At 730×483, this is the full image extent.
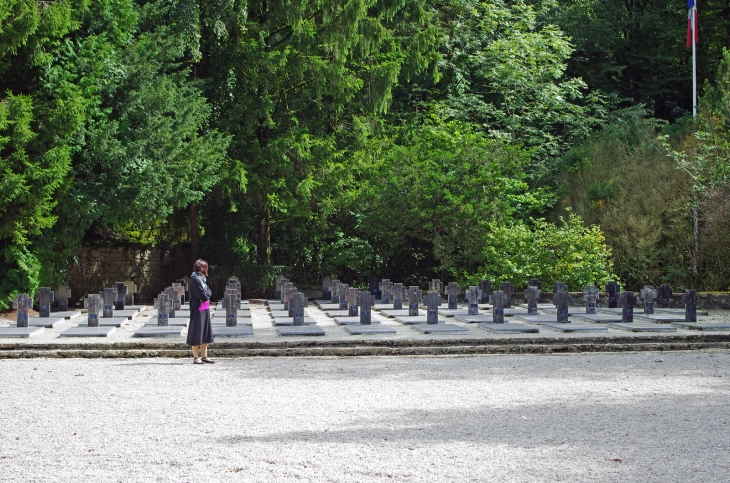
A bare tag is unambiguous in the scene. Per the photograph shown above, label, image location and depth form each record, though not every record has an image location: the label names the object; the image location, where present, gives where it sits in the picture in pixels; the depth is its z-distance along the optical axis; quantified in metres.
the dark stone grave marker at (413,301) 17.91
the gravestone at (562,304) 15.92
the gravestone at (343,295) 20.81
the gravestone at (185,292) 22.25
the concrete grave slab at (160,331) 14.19
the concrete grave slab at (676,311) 18.39
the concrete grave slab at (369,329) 14.55
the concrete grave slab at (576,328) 14.74
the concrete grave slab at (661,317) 16.39
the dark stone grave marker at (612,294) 20.17
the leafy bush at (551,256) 21.84
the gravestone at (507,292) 20.22
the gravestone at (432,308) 16.02
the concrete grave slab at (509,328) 14.48
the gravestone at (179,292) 19.86
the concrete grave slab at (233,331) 14.07
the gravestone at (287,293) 19.30
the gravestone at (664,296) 19.84
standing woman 11.51
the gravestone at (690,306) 16.30
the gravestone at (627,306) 16.03
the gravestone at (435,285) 21.02
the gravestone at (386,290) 22.92
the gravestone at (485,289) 21.70
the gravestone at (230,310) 15.62
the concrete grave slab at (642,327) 14.75
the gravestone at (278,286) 24.78
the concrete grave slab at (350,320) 16.39
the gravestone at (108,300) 17.85
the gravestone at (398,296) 20.38
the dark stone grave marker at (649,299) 17.83
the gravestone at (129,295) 22.02
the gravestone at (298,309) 15.74
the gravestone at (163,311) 15.65
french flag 25.65
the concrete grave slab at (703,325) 15.16
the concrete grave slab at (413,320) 16.56
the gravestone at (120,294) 20.44
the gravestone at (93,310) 15.40
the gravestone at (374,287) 24.45
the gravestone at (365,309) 15.86
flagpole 24.95
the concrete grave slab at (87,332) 14.20
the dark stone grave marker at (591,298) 18.02
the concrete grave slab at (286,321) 16.23
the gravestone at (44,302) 17.55
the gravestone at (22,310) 15.48
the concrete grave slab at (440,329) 14.69
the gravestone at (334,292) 23.12
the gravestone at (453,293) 20.28
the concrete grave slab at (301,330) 14.24
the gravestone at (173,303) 17.93
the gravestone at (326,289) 25.03
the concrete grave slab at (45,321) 16.02
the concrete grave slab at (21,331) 14.03
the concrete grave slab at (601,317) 16.51
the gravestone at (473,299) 18.03
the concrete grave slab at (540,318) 16.33
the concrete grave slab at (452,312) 18.52
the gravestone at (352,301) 17.95
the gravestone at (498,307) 15.83
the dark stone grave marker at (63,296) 20.30
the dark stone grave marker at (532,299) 18.19
